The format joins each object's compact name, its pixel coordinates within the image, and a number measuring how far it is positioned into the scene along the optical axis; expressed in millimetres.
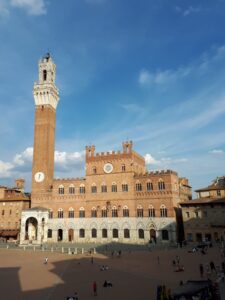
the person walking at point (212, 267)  22098
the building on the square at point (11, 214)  48804
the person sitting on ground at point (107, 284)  19053
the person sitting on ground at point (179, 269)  23116
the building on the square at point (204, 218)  38446
